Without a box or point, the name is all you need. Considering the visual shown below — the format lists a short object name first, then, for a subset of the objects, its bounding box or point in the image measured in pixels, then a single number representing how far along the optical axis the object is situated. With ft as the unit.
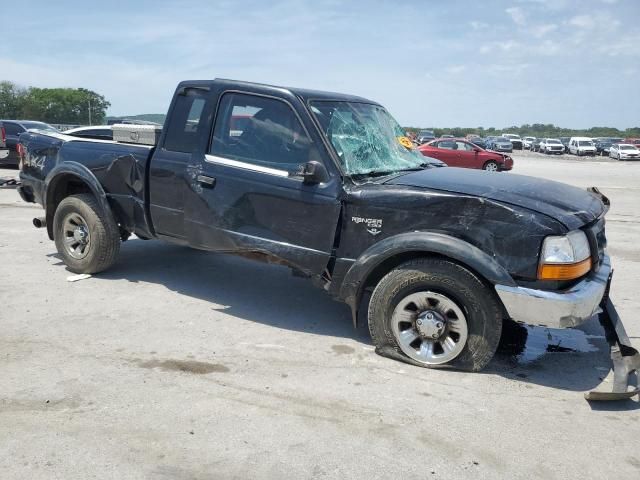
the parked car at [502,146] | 148.66
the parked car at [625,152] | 139.33
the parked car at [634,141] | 181.39
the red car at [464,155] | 82.94
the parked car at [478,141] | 156.25
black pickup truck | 11.86
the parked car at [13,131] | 55.42
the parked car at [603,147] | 163.73
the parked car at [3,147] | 49.70
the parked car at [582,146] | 158.10
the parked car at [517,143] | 198.80
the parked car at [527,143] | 196.85
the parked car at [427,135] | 162.55
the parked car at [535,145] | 184.91
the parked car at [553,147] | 165.17
